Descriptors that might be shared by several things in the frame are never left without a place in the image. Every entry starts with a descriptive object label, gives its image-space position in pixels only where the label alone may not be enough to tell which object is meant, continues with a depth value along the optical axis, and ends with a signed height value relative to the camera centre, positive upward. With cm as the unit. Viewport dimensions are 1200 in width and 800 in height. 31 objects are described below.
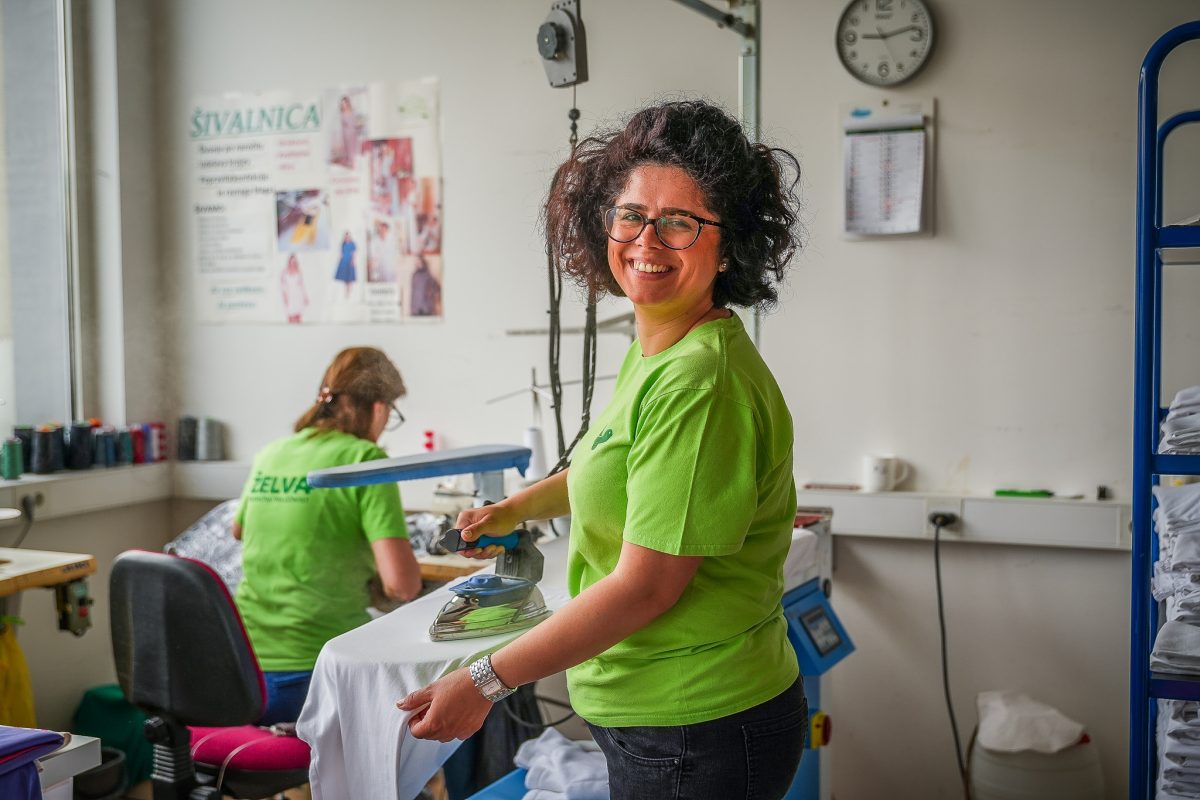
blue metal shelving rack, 163 -14
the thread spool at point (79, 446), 324 -31
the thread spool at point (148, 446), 349 -33
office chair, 197 -60
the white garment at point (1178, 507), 171 -28
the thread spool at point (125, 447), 339 -32
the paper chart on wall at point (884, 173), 267 +40
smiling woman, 111 -18
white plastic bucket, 250 -99
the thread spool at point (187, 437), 356 -31
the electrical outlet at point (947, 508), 266 -41
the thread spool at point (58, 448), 317 -31
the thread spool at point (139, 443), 345 -32
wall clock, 264 +72
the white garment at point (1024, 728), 250 -89
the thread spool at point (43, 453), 313 -31
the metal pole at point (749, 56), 230 +58
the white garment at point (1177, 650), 166 -47
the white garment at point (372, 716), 137 -47
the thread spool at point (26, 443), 314 -29
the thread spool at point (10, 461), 305 -33
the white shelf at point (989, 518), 255 -43
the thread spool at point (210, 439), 354 -31
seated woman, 223 -44
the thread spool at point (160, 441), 353 -32
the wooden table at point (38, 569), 237 -50
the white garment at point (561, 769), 176 -71
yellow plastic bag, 245 -77
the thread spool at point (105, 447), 334 -32
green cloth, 311 -110
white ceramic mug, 273 -33
